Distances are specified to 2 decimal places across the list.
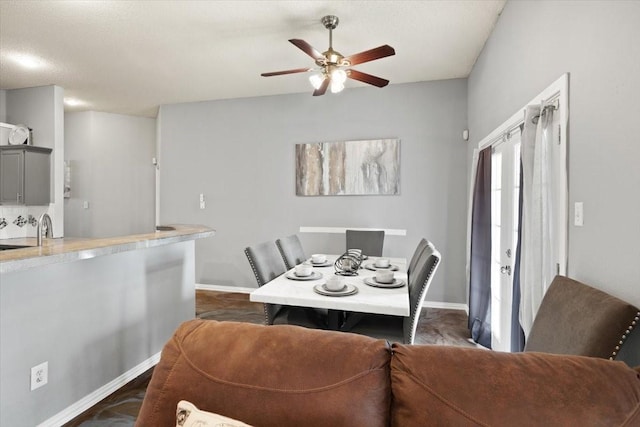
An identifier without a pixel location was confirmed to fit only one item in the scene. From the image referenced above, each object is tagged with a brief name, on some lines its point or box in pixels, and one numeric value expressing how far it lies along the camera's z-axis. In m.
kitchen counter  1.64
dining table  1.90
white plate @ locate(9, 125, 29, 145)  4.38
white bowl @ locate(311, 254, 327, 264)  3.00
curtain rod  1.72
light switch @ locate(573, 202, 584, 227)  1.47
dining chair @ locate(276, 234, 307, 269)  3.05
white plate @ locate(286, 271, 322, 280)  2.45
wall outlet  1.74
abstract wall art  4.26
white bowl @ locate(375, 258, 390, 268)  2.89
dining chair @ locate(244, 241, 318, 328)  2.38
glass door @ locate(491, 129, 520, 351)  2.43
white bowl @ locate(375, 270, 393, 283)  2.32
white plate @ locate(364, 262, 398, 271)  2.86
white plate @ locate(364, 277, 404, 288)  2.27
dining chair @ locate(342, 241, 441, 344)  2.02
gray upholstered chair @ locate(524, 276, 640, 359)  1.05
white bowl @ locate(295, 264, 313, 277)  2.46
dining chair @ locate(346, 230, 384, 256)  3.79
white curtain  1.71
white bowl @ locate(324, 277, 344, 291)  2.08
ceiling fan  2.37
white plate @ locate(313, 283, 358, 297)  2.03
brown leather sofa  0.77
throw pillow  0.78
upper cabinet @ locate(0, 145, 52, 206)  4.24
